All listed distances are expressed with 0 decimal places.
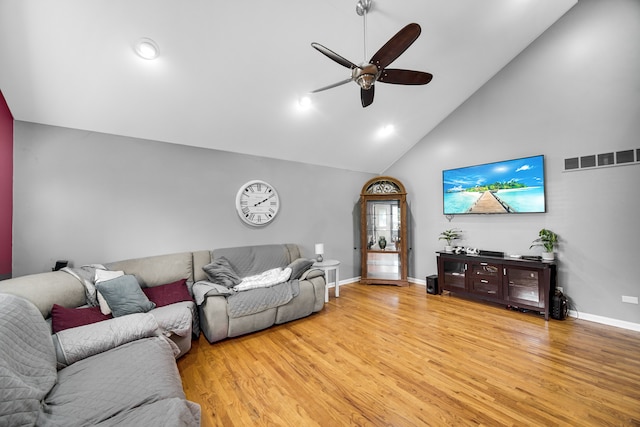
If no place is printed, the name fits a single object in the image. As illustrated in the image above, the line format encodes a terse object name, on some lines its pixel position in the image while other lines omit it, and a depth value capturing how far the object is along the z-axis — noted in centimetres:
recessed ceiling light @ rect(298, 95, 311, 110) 313
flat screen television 339
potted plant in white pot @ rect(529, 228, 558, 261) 312
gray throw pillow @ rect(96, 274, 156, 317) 215
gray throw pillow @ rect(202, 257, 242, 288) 295
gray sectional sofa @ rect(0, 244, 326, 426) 109
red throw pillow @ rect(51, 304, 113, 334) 180
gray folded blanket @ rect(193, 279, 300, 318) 262
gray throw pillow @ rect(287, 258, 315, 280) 330
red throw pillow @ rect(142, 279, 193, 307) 251
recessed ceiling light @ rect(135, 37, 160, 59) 211
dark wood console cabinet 308
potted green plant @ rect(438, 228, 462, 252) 415
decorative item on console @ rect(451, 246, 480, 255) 384
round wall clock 364
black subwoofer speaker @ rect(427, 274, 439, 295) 409
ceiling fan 176
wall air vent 276
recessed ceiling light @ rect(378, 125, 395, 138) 417
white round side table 378
